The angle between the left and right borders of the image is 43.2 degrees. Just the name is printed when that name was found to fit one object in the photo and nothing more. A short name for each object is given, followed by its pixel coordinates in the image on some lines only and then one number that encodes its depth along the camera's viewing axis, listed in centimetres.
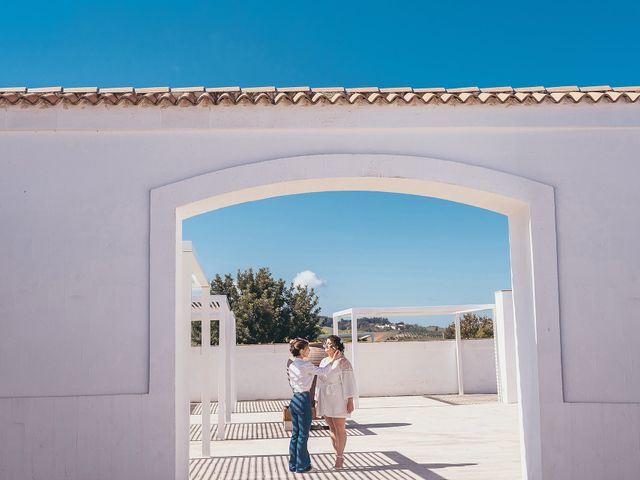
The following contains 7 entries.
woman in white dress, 929
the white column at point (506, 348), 1895
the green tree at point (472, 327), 3703
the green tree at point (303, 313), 3884
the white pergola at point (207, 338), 1076
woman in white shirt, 909
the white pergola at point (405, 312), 1981
